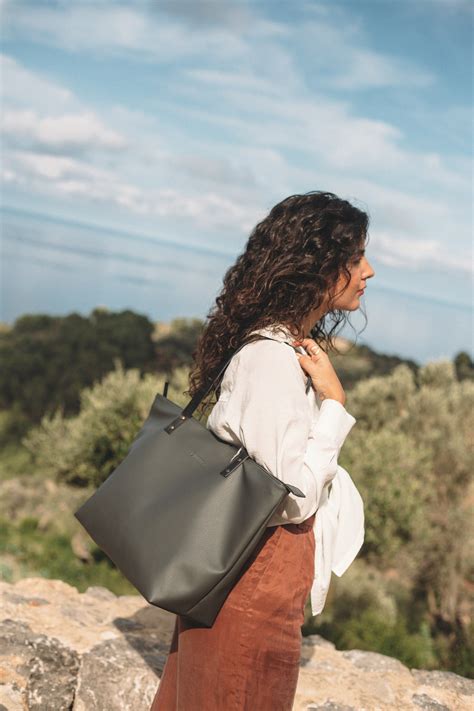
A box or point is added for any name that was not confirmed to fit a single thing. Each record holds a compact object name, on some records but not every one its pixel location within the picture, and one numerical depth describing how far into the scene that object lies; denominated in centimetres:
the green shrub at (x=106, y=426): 1342
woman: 214
